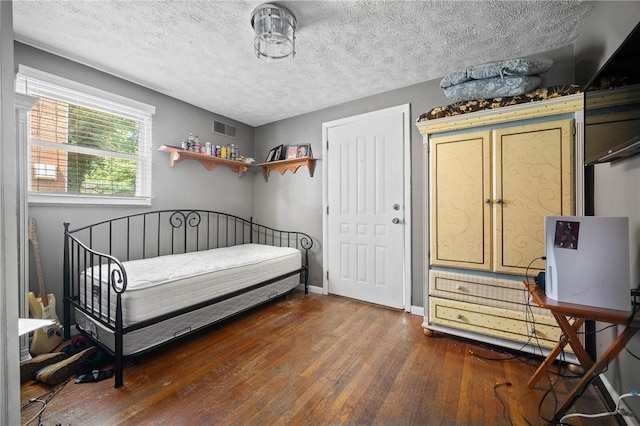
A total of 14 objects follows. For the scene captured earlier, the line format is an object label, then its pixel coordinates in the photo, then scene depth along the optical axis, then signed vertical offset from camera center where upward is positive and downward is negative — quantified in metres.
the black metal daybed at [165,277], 1.74 -0.55
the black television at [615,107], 1.06 +0.50
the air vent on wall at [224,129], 3.50 +1.15
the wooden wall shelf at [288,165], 3.44 +0.65
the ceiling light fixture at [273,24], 1.66 +1.25
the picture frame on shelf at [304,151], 3.48 +0.82
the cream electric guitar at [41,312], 1.85 -0.77
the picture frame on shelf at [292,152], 3.56 +0.83
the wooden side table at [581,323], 1.09 -0.53
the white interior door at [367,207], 2.83 +0.05
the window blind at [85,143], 2.10 +0.63
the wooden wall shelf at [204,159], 2.88 +0.66
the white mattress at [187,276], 1.76 -0.55
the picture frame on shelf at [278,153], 3.68 +0.83
